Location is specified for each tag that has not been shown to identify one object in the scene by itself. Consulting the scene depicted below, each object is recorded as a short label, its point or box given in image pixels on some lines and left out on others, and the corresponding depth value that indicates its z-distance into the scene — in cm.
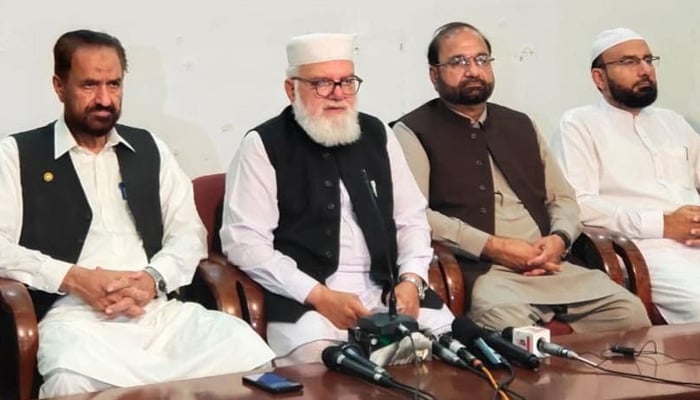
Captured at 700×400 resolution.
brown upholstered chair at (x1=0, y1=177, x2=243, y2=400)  277
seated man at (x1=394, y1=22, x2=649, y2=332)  350
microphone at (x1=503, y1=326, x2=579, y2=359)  252
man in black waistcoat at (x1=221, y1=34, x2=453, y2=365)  328
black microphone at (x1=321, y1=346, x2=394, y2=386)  228
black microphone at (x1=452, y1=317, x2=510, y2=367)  244
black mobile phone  225
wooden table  223
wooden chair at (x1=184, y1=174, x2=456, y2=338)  316
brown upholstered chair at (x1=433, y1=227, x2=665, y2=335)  346
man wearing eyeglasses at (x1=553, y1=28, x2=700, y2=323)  394
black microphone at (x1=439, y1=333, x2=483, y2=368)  240
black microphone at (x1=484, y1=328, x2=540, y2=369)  244
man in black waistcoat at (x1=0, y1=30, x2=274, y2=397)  285
